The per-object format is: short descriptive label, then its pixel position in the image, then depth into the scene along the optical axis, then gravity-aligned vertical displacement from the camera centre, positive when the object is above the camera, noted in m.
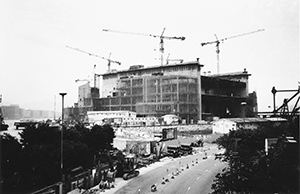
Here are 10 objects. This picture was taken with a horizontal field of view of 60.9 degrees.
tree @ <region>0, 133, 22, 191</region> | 28.11 -5.81
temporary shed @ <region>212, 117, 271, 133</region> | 75.00 -4.23
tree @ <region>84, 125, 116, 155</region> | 47.95 -5.61
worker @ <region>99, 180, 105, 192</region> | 32.63 -9.85
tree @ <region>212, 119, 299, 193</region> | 20.50 -5.61
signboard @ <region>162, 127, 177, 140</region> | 65.51 -6.21
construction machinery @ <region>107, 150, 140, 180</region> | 38.40 -8.75
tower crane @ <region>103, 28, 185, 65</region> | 162.62 +45.58
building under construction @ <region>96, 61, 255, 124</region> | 112.81 +7.94
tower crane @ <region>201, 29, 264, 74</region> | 173.25 +44.31
